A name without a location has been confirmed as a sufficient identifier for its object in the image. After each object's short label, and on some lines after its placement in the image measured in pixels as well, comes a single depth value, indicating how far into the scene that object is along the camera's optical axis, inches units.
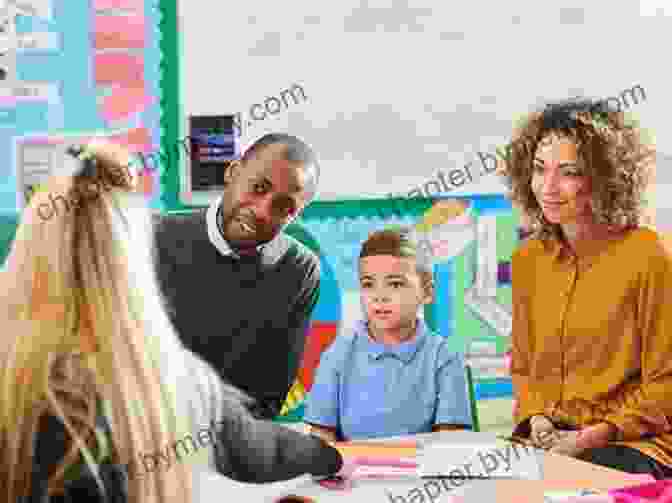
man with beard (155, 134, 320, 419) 125.9
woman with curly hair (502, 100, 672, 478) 110.7
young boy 117.4
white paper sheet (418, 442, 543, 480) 83.0
